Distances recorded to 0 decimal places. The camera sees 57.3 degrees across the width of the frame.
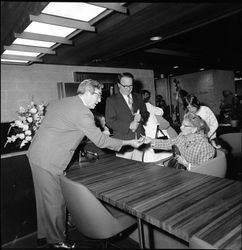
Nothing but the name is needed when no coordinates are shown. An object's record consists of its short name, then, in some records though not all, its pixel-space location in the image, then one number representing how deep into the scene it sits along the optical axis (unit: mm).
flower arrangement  2531
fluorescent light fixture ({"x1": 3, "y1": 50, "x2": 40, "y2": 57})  2971
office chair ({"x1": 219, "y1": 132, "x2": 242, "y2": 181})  3008
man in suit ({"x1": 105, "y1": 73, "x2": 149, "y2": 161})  2732
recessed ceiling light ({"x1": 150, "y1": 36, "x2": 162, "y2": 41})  3036
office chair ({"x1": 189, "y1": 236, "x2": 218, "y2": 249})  705
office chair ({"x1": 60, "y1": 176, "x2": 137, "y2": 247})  1406
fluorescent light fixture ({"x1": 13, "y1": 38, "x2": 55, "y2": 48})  2545
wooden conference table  934
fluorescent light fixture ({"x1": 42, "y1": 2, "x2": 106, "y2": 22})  1775
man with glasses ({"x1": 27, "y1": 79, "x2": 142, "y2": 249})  1854
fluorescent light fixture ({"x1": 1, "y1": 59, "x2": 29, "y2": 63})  3734
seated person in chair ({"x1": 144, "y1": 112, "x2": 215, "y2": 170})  2016
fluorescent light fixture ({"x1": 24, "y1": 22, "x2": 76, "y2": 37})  2133
